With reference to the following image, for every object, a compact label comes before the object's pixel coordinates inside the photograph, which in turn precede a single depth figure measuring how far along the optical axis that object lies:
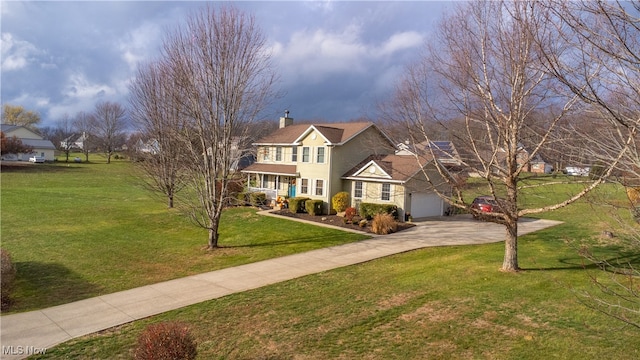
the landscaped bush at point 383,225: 21.75
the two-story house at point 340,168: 26.39
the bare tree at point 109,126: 77.56
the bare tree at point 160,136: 23.30
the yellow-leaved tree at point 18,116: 95.56
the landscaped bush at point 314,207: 27.44
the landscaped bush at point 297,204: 28.14
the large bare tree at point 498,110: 10.41
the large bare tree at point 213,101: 16.73
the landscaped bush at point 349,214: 24.71
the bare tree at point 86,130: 83.93
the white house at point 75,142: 84.07
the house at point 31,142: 74.69
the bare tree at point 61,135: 93.80
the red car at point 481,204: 24.52
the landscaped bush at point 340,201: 26.98
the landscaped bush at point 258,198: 30.50
